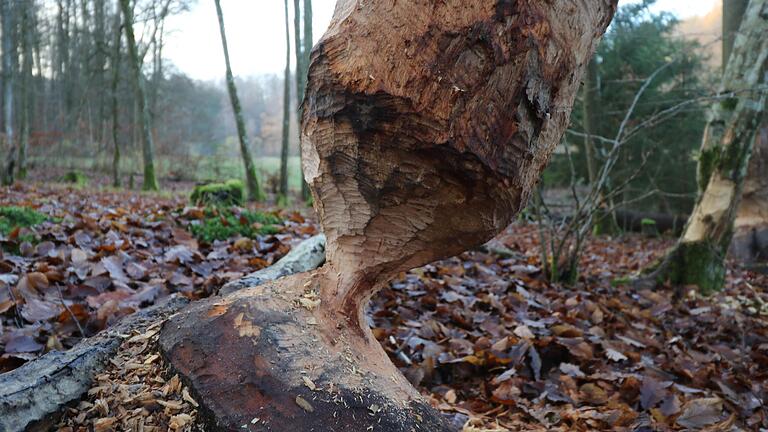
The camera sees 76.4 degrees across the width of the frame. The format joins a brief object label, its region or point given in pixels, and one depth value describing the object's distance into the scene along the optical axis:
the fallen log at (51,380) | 1.21
